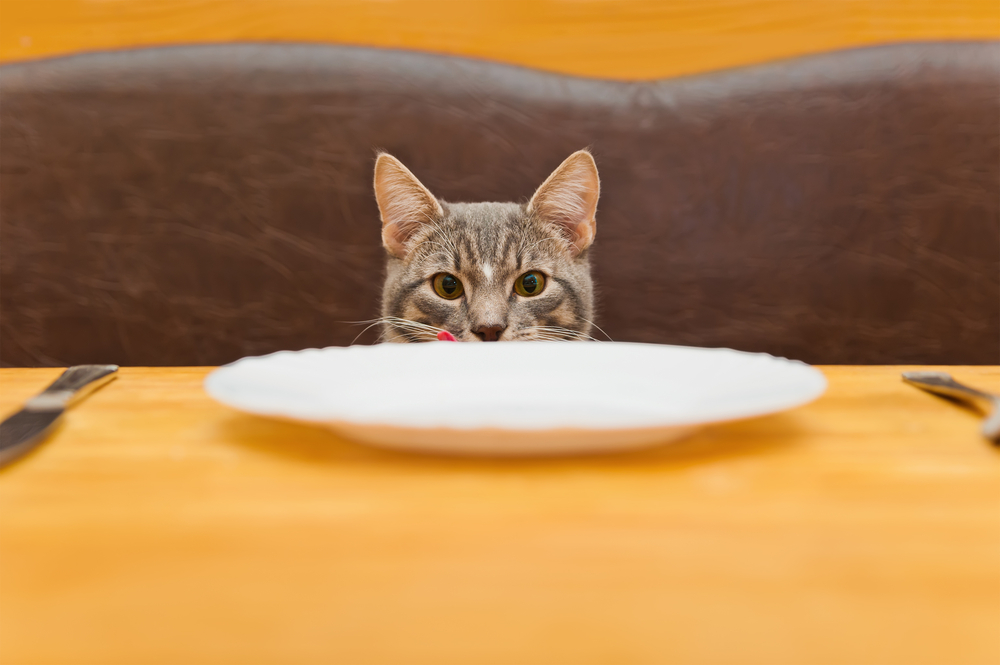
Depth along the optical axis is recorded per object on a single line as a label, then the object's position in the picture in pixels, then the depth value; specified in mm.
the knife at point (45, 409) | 507
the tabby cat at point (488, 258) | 812
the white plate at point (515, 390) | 435
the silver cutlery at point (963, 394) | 524
